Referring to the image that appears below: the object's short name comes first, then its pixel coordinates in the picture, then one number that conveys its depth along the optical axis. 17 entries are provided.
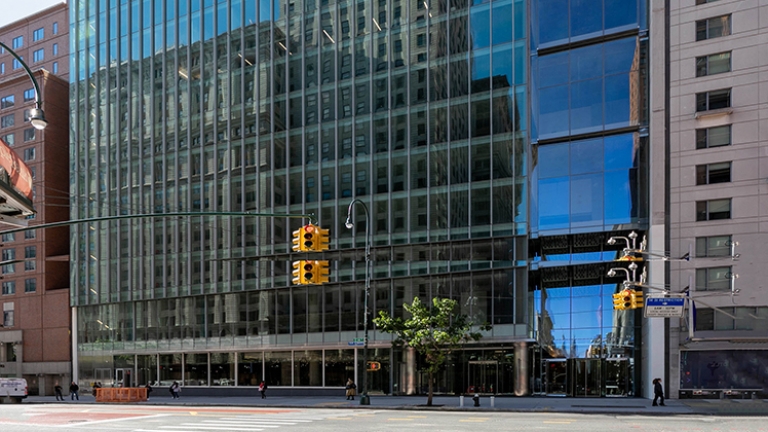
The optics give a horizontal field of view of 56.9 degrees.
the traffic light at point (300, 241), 21.75
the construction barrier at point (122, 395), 50.03
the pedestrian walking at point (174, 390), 53.41
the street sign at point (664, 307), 33.84
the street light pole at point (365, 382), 37.76
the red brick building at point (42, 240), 70.06
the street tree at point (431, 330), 36.44
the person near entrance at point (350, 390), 44.38
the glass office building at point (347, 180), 45.50
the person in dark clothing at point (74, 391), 56.97
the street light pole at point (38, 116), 15.97
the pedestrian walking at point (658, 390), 35.00
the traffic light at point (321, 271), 23.12
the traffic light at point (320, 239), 21.77
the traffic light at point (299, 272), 23.00
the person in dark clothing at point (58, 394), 56.72
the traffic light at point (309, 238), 21.67
